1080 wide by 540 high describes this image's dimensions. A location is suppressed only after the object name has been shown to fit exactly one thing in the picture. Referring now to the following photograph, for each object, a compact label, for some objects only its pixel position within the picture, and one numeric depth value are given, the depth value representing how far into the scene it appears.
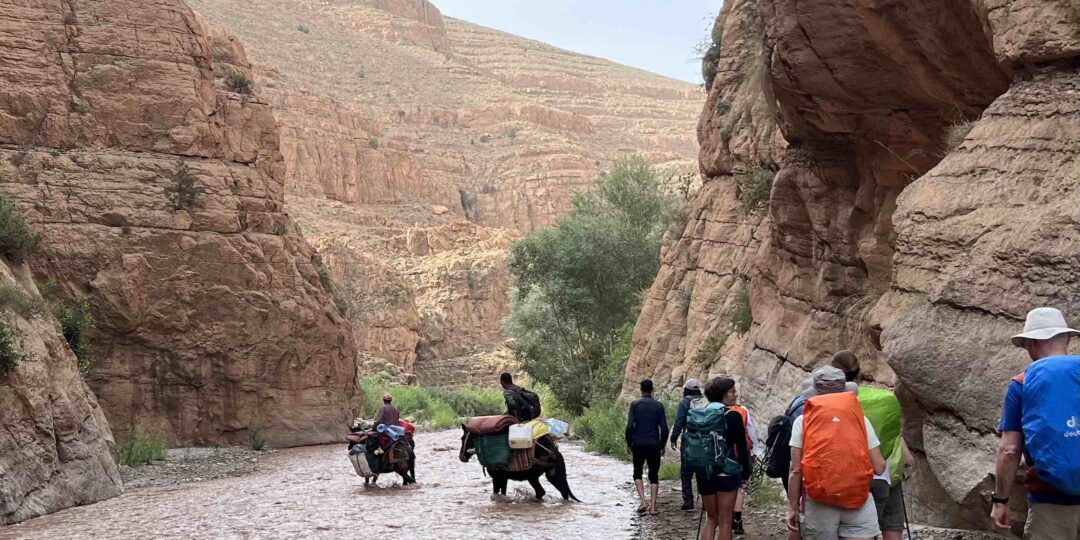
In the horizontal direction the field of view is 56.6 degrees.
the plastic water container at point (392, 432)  16.45
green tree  35.47
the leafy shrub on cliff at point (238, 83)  33.18
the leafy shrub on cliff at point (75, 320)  23.05
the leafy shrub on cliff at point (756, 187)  18.81
